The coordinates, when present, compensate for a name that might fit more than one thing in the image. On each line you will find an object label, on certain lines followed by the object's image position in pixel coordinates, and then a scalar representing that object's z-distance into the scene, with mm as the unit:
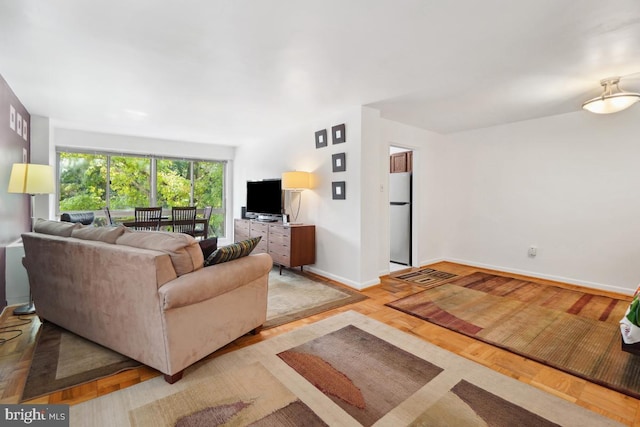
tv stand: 4180
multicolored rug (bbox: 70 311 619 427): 1549
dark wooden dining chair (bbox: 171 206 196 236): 4812
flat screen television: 4926
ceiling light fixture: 2816
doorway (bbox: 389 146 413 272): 5098
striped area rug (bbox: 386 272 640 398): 2084
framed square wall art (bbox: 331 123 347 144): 3973
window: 5277
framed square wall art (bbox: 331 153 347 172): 3967
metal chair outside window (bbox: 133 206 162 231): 4648
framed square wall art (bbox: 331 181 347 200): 3969
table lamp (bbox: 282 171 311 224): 4328
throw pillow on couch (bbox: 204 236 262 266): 2112
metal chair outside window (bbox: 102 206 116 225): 4770
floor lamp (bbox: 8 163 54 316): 2744
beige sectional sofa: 1778
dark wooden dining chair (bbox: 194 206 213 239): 5239
